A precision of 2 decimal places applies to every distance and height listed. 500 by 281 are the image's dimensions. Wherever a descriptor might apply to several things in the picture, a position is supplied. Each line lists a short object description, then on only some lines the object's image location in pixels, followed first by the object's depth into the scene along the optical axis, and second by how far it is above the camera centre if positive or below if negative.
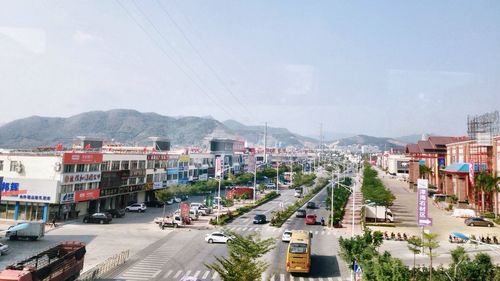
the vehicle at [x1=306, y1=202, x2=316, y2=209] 61.54 -5.81
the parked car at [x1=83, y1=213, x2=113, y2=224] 43.22 -6.63
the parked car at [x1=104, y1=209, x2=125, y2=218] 47.44 -6.50
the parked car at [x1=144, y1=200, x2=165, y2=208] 58.81 -6.38
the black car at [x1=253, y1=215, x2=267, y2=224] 46.47 -6.33
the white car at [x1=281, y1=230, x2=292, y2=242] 35.44 -6.34
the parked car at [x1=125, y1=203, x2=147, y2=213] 53.12 -6.44
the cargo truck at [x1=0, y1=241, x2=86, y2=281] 16.95 -5.24
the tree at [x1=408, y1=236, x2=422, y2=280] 24.16 -4.43
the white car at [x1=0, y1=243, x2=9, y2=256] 28.45 -6.97
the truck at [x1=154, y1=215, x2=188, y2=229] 42.34 -6.62
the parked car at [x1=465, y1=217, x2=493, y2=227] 46.31 -5.49
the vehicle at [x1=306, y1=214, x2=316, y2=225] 46.44 -6.12
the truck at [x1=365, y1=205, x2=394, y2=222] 47.34 -5.15
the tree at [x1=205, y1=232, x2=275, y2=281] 15.41 -3.94
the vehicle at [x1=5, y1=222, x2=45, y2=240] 33.72 -6.58
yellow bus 24.11 -5.59
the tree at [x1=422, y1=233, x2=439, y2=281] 23.00 -4.13
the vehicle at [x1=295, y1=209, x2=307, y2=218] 52.94 -6.26
